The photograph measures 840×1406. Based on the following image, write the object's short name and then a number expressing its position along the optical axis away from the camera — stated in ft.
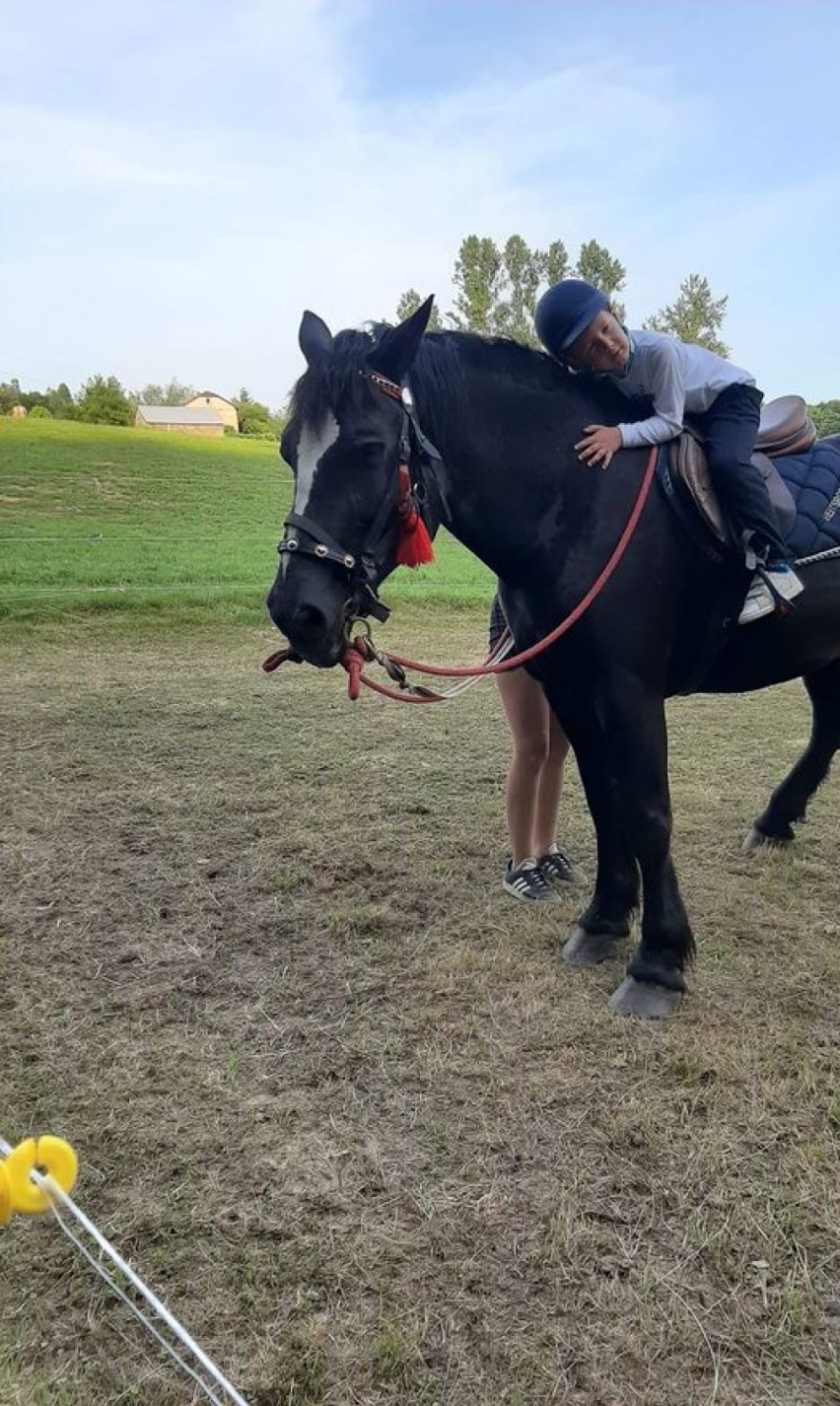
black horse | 8.37
